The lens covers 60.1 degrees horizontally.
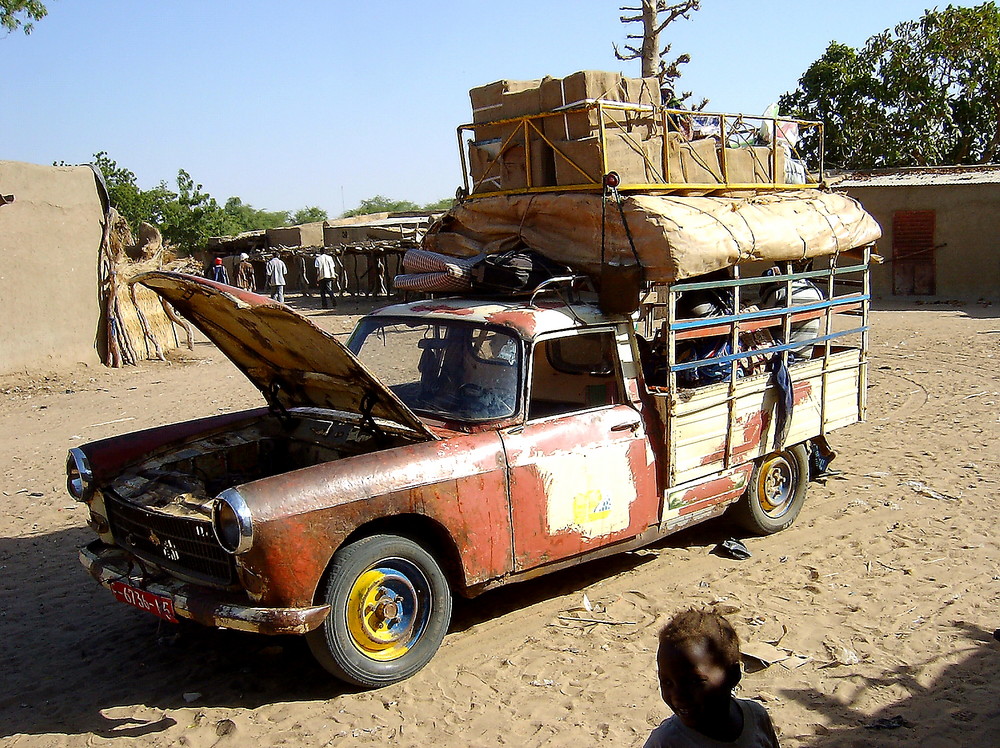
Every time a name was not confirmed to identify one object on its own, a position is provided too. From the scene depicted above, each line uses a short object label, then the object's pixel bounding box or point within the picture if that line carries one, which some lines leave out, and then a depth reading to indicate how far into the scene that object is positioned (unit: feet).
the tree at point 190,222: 121.19
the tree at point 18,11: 62.13
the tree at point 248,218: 133.39
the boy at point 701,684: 6.61
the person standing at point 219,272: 79.05
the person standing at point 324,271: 77.30
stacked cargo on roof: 18.39
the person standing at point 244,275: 82.23
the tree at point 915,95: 83.61
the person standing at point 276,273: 77.92
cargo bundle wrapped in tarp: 16.61
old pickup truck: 12.75
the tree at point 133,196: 120.98
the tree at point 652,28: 58.85
